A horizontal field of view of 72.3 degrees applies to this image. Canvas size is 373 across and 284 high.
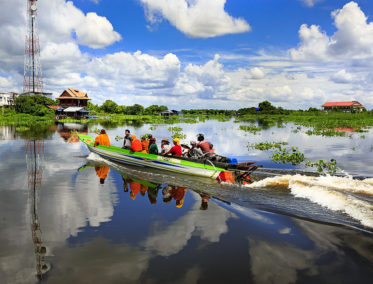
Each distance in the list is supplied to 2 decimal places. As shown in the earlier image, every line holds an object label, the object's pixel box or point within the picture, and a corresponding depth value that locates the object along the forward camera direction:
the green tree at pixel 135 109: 100.69
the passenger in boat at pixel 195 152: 12.47
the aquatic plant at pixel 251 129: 35.19
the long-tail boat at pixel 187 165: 10.98
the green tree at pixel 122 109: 98.50
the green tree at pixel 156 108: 120.87
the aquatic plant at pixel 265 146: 20.53
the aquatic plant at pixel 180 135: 29.28
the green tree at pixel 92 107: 83.72
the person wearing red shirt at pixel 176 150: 12.52
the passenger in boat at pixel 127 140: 14.90
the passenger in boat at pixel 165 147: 13.27
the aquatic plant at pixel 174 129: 37.04
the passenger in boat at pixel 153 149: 13.20
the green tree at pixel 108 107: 93.94
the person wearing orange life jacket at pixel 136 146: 13.66
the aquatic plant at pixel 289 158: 15.48
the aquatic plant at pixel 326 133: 29.19
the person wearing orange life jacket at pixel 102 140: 15.84
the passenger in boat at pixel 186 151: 13.32
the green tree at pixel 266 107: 113.78
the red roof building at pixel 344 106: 115.38
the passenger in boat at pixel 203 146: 12.56
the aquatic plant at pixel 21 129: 32.50
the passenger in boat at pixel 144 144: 14.42
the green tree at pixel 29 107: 57.78
